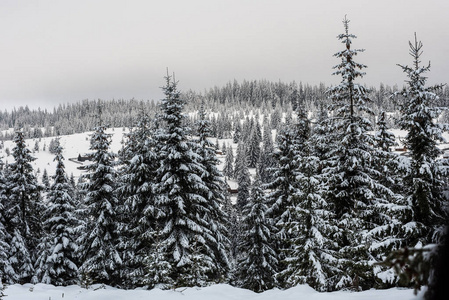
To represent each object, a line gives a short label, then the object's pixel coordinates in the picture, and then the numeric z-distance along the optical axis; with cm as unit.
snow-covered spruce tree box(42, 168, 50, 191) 6139
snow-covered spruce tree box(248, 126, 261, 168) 12935
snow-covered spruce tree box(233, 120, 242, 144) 18050
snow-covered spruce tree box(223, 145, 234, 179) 12294
